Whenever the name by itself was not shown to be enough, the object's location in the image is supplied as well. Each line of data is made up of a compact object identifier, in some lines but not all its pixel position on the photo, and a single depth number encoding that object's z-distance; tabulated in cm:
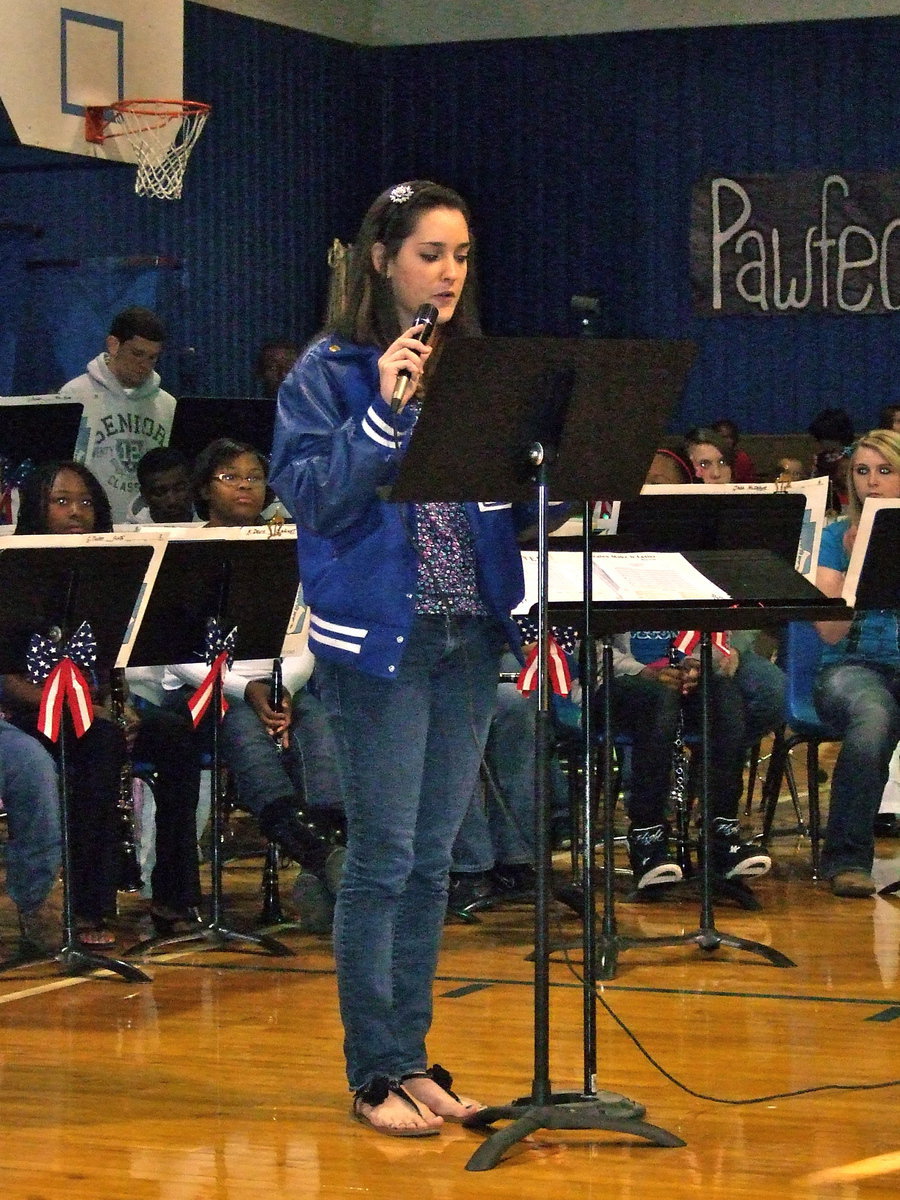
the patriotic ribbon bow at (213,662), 900
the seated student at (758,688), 1128
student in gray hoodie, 1510
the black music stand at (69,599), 852
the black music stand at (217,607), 879
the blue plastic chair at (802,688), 1132
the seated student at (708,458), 1353
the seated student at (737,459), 1975
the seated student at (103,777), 942
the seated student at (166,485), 1205
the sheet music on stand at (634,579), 740
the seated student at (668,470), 1254
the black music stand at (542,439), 557
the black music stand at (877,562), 975
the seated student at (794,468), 1803
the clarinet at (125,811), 994
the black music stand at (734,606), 732
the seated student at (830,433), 2150
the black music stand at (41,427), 1343
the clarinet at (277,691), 982
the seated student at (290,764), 963
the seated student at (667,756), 1056
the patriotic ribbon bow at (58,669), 861
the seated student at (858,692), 1079
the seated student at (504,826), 1040
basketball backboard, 1499
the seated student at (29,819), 923
